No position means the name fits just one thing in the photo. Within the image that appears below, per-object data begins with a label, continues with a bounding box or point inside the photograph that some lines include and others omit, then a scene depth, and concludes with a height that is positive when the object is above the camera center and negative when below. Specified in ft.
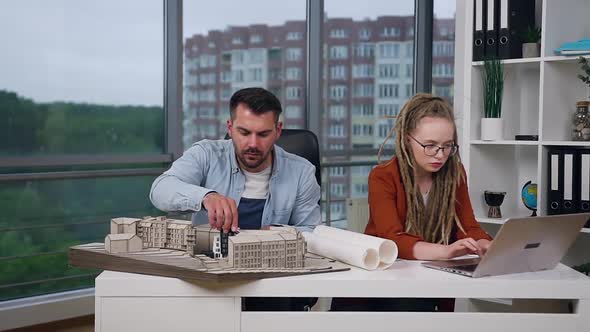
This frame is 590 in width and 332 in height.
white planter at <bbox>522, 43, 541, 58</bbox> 10.51 +1.08
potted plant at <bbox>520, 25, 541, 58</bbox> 10.52 +1.22
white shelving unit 10.23 +0.14
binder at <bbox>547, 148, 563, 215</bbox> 10.07 -0.78
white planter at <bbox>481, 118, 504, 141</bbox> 10.76 -0.06
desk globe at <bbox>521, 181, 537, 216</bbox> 10.73 -1.04
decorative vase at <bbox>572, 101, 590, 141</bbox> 9.95 +0.05
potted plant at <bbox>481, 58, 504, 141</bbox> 10.66 +0.37
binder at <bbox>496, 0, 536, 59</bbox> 10.58 +1.47
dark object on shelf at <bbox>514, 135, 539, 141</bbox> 10.55 -0.17
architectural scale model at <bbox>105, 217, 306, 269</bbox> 5.05 -0.87
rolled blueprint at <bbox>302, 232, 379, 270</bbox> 5.39 -0.97
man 6.89 -0.50
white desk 4.97 -1.26
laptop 5.04 -0.88
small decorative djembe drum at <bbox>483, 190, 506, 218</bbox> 10.82 -1.12
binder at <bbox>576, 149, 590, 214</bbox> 9.87 -0.73
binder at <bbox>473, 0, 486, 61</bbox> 10.84 +1.42
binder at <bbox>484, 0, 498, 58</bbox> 10.71 +1.39
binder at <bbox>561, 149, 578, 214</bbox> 9.96 -0.79
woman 6.56 -0.55
